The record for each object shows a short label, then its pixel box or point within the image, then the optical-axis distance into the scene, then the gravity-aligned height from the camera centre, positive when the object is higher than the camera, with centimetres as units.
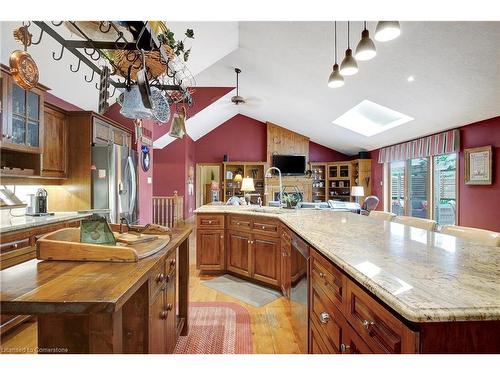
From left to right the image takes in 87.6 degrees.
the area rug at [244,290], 267 -115
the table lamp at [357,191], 734 -11
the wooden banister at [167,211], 633 -60
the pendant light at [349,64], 229 +109
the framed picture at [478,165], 407 +37
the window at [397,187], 676 +1
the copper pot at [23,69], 155 +71
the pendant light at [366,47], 204 +110
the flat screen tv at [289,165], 890 +75
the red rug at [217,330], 188 -117
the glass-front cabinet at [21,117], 226 +65
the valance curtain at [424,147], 477 +87
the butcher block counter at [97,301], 72 -34
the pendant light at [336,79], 262 +110
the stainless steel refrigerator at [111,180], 337 +9
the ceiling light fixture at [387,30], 173 +106
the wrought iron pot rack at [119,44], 117 +70
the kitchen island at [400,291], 68 -31
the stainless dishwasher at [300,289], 165 -73
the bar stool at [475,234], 154 -31
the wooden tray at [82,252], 107 -27
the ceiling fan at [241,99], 566 +244
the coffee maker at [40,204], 275 -19
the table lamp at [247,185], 405 +3
